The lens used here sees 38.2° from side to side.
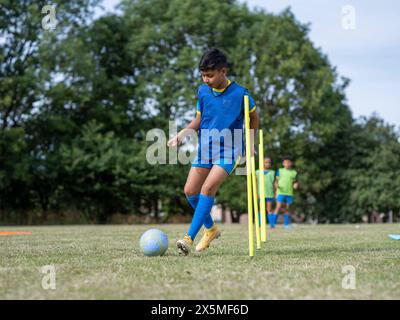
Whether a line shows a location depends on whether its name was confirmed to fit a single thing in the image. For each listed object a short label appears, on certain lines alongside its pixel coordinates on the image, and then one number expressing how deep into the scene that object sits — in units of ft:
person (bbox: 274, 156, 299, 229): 56.59
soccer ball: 19.71
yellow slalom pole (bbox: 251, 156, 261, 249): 20.63
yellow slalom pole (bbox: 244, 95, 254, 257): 18.84
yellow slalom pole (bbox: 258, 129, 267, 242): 24.63
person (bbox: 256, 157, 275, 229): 55.47
